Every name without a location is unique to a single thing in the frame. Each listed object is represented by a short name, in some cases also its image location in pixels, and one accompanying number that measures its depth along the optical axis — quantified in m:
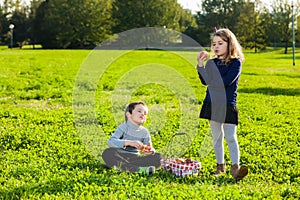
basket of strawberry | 6.30
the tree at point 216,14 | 77.31
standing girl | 6.28
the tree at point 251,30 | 67.25
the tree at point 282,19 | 67.25
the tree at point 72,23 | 68.19
